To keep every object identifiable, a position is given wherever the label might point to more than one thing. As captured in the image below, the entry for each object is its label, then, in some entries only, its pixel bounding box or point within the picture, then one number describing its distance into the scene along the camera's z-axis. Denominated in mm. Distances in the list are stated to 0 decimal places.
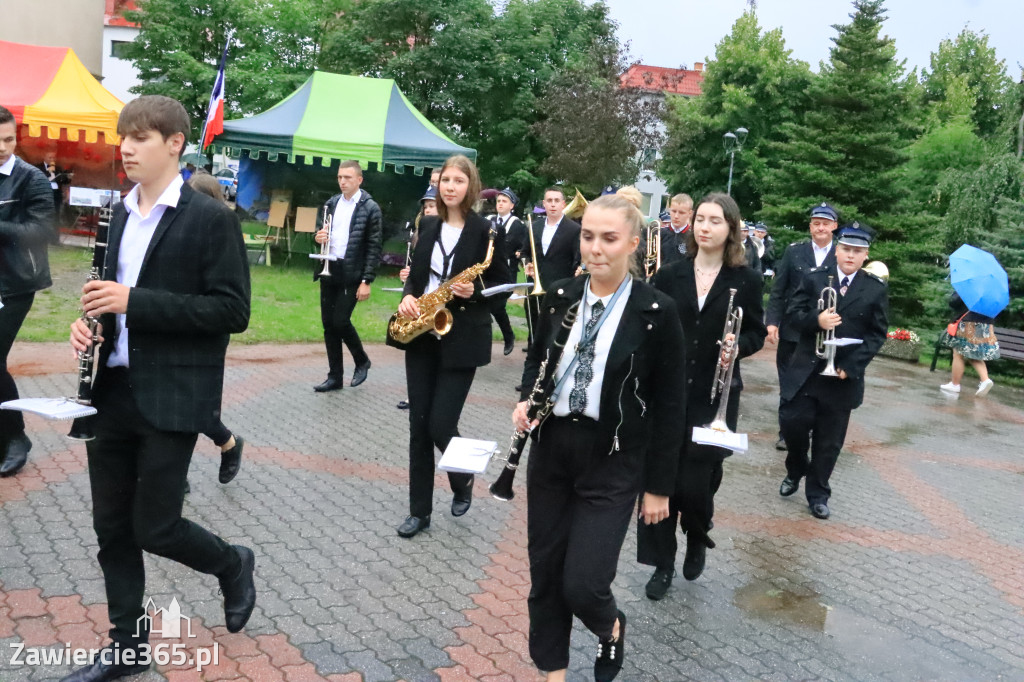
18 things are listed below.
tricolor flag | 17594
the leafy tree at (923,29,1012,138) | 45438
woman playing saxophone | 5215
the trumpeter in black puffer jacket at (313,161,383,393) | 8883
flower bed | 18203
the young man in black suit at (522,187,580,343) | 9102
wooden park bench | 16016
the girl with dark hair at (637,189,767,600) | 4652
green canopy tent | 18766
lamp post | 27969
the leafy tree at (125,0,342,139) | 30781
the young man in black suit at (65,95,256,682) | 3207
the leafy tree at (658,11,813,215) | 38250
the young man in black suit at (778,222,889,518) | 6664
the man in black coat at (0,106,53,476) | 5125
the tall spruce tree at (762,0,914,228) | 26234
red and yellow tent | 18422
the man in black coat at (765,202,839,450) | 8094
